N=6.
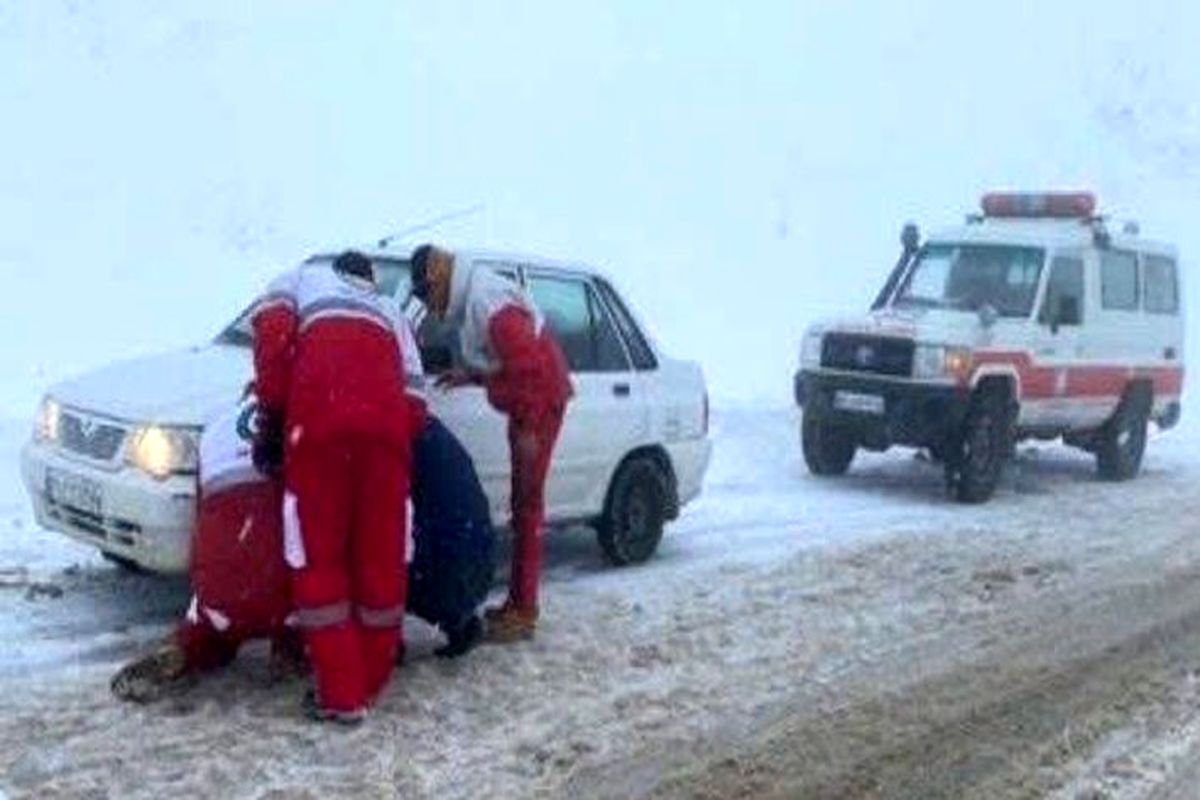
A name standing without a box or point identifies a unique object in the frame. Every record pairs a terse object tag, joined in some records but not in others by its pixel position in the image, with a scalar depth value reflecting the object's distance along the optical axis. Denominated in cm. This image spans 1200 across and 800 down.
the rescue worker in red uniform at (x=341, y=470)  616
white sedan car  698
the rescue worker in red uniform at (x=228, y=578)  631
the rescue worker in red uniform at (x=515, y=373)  745
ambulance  1245
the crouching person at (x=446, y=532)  679
